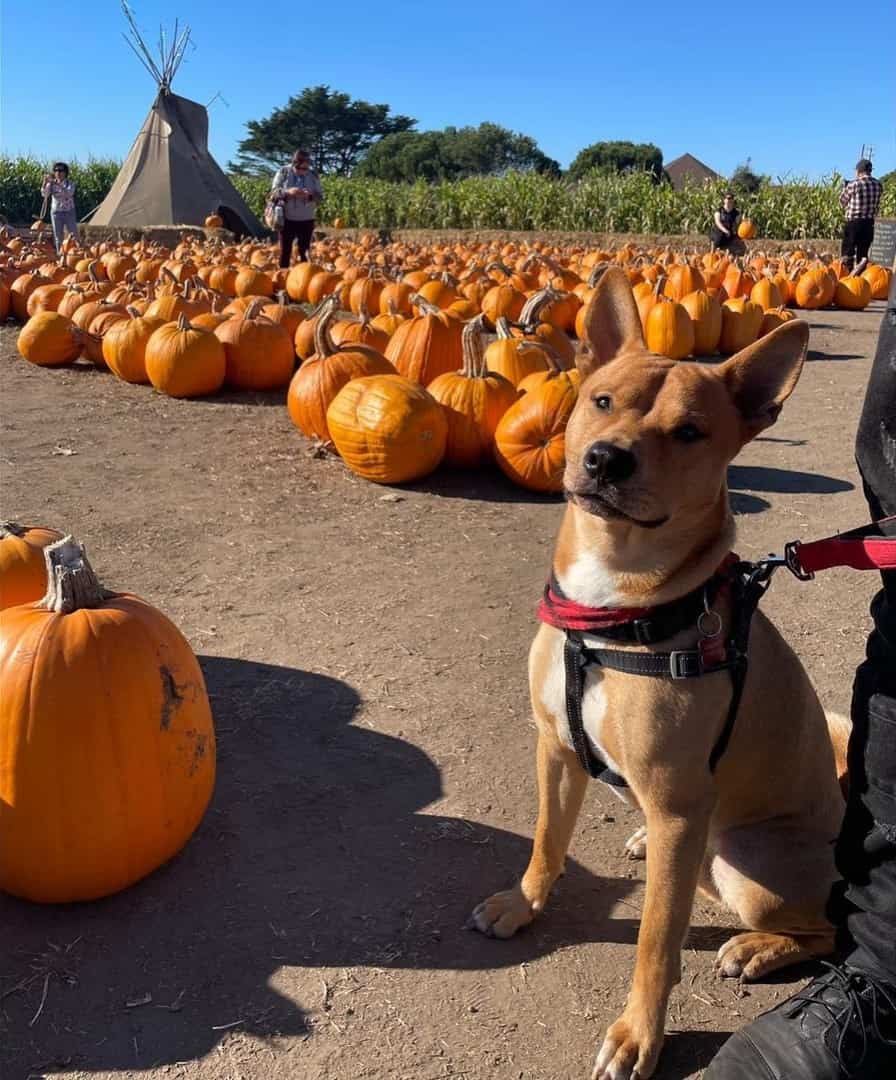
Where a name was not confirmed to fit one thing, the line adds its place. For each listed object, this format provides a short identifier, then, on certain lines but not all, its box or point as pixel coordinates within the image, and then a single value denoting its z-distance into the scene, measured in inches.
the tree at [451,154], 3324.3
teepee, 1059.3
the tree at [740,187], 1077.4
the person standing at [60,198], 784.3
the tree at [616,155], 3533.5
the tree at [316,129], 3351.4
